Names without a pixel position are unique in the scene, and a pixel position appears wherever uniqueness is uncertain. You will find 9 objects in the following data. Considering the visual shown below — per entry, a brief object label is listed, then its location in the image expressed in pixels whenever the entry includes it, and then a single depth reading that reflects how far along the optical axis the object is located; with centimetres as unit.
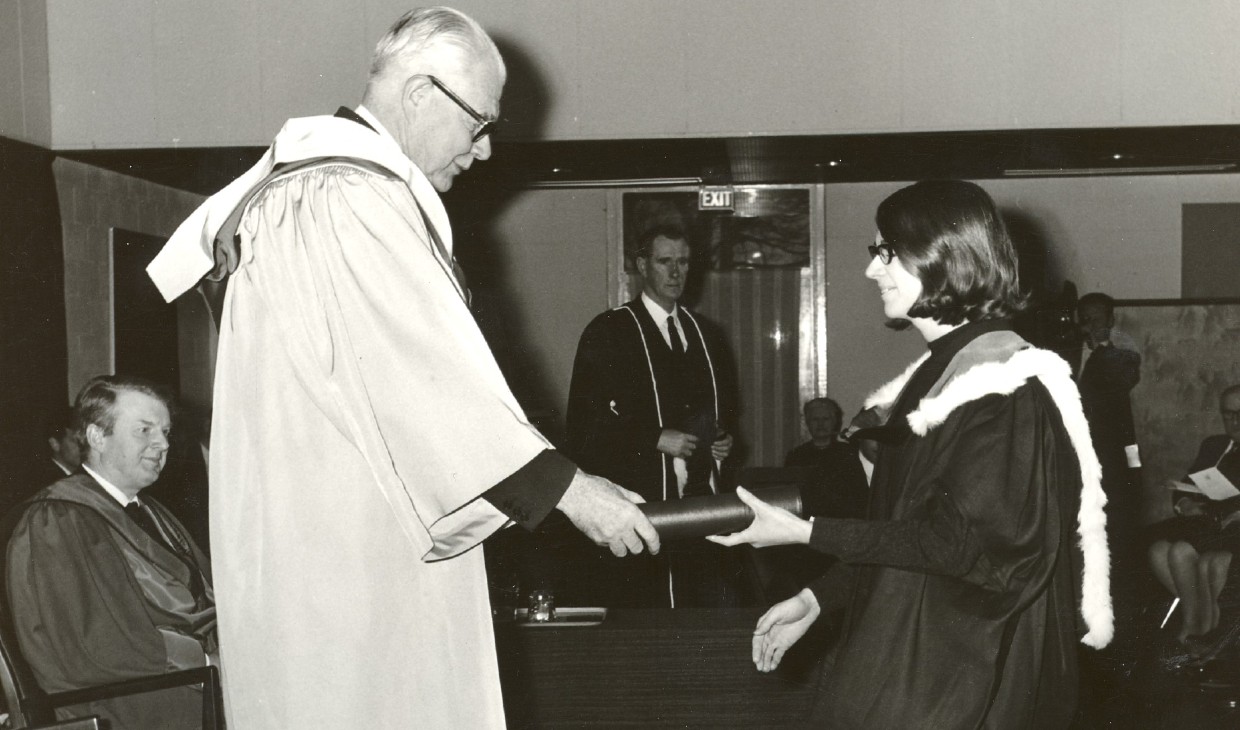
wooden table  312
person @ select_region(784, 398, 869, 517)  577
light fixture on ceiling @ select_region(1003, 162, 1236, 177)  650
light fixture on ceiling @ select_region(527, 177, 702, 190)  685
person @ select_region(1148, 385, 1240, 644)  504
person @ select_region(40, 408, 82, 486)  473
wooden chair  240
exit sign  704
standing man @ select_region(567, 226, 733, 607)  462
